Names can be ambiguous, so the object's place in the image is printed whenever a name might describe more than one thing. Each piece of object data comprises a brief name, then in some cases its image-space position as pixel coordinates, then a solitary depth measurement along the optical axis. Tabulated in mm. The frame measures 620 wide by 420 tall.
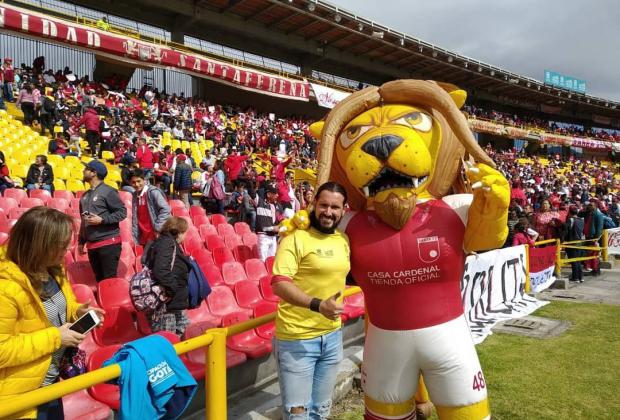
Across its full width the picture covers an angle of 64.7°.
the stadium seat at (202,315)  4507
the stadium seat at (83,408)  2525
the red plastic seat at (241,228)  7770
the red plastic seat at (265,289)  5188
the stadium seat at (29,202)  6627
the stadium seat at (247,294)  4965
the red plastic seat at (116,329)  3715
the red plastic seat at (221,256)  6359
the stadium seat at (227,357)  3269
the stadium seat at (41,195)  7006
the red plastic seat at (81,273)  4973
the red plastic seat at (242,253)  7000
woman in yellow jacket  1699
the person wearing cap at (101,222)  4230
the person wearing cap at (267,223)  6883
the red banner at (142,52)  15750
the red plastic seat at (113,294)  4133
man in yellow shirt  2289
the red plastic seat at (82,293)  3773
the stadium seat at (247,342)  3491
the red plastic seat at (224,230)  7398
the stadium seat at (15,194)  6824
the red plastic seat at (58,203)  6773
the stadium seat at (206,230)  7094
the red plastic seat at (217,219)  8211
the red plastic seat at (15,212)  6059
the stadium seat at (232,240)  7175
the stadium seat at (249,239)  7461
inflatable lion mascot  2287
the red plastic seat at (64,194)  7477
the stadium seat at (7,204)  6359
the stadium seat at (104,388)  2691
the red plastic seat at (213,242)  6792
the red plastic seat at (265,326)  4016
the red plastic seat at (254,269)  5828
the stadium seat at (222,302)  4711
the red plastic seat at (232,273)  5503
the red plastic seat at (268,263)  6176
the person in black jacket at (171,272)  3465
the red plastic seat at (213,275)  5377
